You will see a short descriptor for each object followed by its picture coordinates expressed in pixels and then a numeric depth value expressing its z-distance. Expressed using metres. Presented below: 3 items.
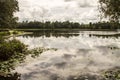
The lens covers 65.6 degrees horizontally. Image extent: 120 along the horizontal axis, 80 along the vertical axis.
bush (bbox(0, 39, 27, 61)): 11.35
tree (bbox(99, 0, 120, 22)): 9.96
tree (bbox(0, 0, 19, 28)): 14.28
